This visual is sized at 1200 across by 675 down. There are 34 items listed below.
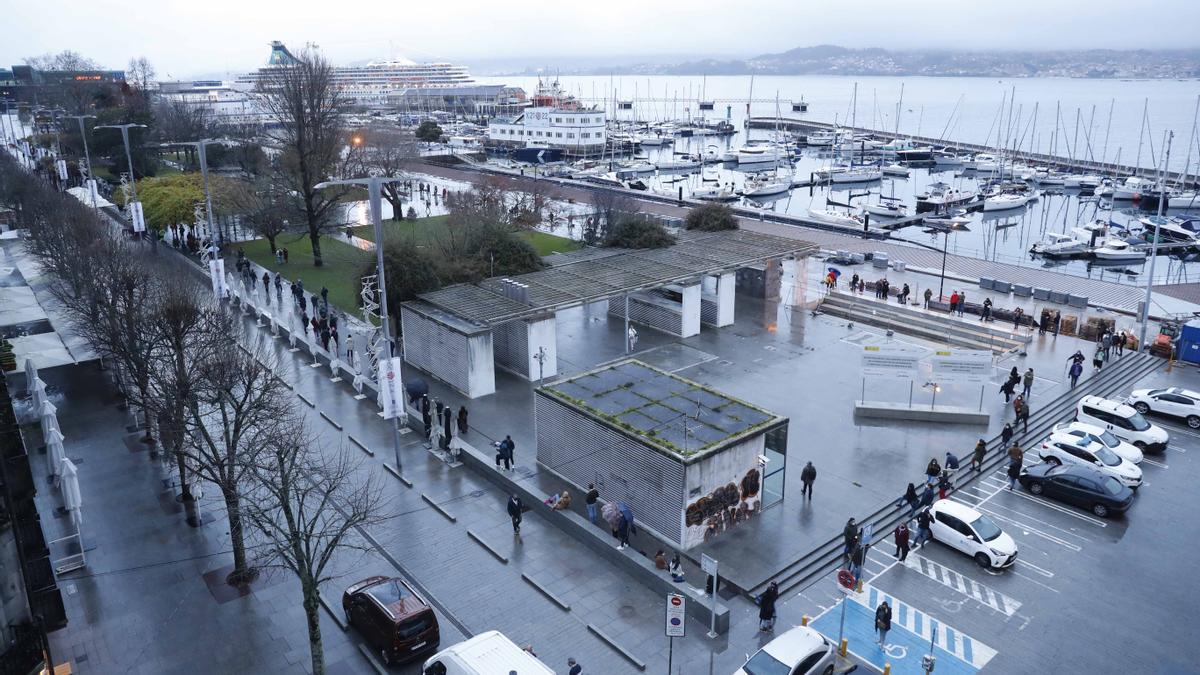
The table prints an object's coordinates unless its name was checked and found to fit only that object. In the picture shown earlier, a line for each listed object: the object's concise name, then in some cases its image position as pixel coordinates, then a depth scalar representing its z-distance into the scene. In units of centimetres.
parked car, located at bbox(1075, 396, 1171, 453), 2145
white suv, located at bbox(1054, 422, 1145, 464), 2073
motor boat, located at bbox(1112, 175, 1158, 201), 7338
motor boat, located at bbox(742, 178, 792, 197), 7766
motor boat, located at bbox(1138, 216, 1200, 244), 5431
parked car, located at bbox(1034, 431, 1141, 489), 1952
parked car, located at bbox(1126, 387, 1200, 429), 2286
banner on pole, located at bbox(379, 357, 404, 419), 1955
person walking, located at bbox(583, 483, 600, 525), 1727
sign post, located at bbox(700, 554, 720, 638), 1397
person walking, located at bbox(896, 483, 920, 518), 1780
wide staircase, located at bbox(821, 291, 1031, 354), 2934
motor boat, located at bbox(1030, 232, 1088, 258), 5362
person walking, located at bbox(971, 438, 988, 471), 1998
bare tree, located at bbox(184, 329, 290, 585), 1508
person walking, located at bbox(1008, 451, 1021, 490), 1939
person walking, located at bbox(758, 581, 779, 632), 1405
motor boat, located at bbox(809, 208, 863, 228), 5598
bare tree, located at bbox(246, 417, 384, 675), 1252
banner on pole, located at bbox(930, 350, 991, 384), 2250
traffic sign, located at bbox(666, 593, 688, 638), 1202
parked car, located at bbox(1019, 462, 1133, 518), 1817
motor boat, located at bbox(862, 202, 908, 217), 6359
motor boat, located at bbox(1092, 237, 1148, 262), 5294
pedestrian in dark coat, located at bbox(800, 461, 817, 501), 1839
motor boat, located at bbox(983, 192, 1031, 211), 7119
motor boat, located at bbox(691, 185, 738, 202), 6925
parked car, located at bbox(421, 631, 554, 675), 1173
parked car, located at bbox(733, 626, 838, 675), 1244
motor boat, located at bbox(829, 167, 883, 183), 8762
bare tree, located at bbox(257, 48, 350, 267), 3950
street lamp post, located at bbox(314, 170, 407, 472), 1744
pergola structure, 2511
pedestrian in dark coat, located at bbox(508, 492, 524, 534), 1705
